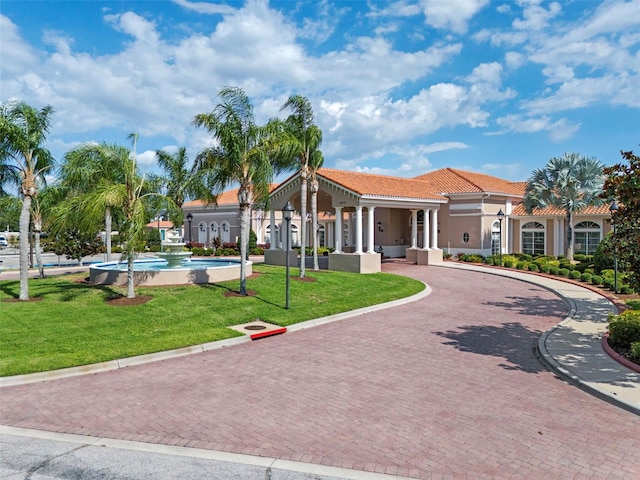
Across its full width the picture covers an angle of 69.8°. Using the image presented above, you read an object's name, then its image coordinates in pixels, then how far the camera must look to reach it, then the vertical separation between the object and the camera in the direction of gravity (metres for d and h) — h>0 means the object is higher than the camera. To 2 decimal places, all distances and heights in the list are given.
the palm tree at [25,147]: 14.71 +2.99
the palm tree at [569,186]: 28.92 +3.21
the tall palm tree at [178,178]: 17.09 +2.78
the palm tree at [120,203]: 13.95 +1.09
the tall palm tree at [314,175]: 22.97 +3.32
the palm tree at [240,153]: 15.97 +2.99
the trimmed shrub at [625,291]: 18.82 -2.26
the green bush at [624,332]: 10.36 -2.18
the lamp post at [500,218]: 29.81 +1.29
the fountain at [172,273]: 16.92 -1.35
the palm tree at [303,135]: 21.05 +4.80
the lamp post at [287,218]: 14.70 +0.61
